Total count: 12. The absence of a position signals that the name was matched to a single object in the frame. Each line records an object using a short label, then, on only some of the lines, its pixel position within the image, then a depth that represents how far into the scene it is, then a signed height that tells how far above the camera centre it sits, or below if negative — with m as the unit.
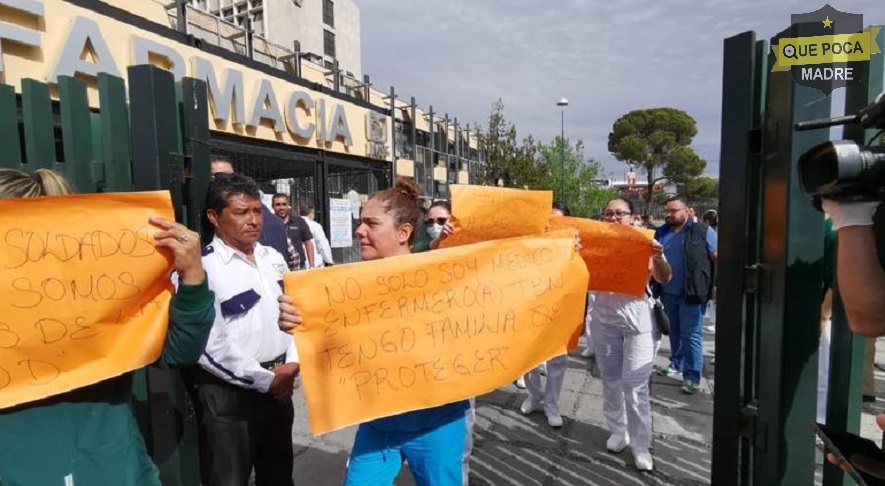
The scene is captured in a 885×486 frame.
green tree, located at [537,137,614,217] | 24.86 +1.59
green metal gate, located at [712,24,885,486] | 1.42 -0.28
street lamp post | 23.92 +2.49
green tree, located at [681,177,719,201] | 53.32 +1.71
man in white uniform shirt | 2.01 -0.59
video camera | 1.12 +0.09
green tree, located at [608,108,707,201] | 48.94 +6.39
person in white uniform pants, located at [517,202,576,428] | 4.12 -1.69
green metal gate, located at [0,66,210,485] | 2.07 +0.29
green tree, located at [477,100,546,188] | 21.86 +2.16
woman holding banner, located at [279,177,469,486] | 1.92 -0.97
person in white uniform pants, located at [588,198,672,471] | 3.36 -1.13
